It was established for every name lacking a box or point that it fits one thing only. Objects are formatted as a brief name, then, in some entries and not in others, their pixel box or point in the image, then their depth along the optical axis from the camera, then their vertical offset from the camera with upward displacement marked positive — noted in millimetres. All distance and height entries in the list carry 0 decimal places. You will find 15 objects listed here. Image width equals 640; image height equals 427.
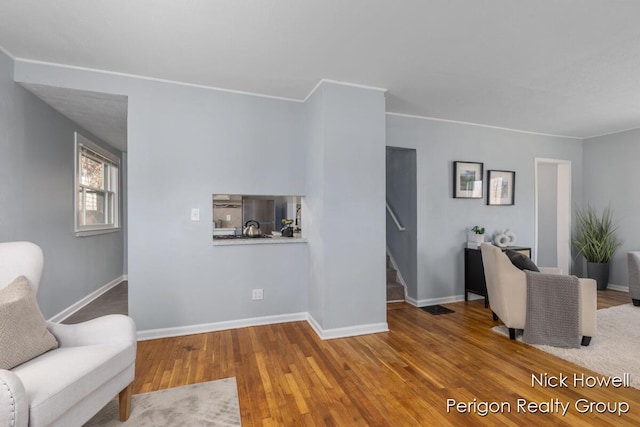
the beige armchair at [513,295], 2705 -760
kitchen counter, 3220 -319
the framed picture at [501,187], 4496 +345
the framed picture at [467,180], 4258 +420
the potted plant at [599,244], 4797 -501
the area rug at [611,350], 2359 -1161
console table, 4020 -802
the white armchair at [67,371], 1227 -738
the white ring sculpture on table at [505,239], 4312 -382
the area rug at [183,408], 1780 -1185
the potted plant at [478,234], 4199 -307
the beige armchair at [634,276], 3918 -807
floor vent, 3791 -1207
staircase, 4281 -1096
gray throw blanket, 2697 -863
